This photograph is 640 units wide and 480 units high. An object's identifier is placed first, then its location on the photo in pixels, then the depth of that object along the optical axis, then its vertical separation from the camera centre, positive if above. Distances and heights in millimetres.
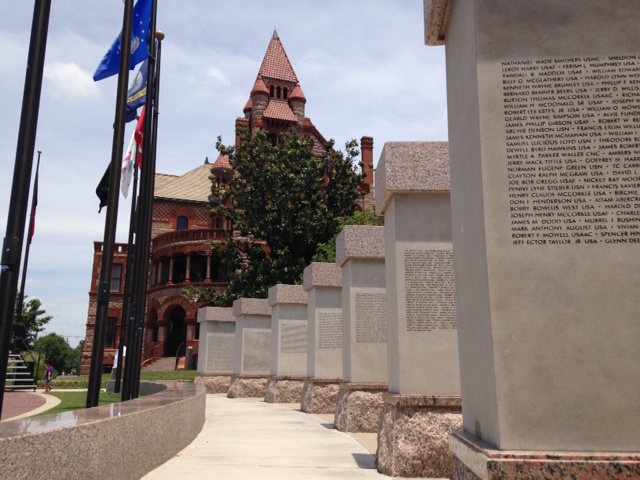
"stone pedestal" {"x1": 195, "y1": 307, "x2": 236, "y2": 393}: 25125 +521
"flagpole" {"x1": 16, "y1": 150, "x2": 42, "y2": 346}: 28559 +6505
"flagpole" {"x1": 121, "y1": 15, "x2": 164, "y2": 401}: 12586 +2462
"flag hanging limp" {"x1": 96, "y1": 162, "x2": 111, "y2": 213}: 11362 +3152
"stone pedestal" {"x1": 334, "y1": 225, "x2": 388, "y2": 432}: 11172 +703
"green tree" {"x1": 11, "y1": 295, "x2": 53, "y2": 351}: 51000 +3643
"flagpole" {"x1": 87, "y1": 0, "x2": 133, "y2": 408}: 8438 +2119
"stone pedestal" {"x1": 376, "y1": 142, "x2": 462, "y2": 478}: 6844 +603
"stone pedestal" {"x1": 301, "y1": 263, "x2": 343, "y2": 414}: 14883 +599
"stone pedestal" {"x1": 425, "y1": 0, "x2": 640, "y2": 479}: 3217 +728
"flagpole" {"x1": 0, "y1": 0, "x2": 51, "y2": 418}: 5867 +1864
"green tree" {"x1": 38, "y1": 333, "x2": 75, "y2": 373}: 96938 +1753
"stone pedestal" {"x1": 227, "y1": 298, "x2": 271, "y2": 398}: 22536 +516
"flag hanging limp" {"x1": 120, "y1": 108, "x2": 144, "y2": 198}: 13898 +4776
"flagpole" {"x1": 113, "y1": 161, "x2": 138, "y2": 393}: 15898 +3600
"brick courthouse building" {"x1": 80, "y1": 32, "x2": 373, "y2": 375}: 49281 +9794
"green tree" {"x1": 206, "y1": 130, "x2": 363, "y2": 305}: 30766 +8317
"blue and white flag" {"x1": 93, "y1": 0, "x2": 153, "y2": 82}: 12836 +7066
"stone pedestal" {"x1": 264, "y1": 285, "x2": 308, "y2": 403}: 19328 +545
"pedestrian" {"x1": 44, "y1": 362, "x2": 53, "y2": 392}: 25812 -862
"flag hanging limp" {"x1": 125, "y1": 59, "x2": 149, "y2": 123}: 14133 +6243
